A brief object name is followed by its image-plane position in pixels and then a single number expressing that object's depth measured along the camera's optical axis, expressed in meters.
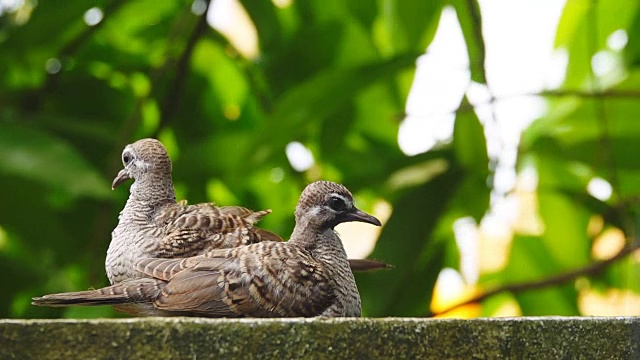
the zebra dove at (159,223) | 4.60
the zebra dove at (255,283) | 4.55
